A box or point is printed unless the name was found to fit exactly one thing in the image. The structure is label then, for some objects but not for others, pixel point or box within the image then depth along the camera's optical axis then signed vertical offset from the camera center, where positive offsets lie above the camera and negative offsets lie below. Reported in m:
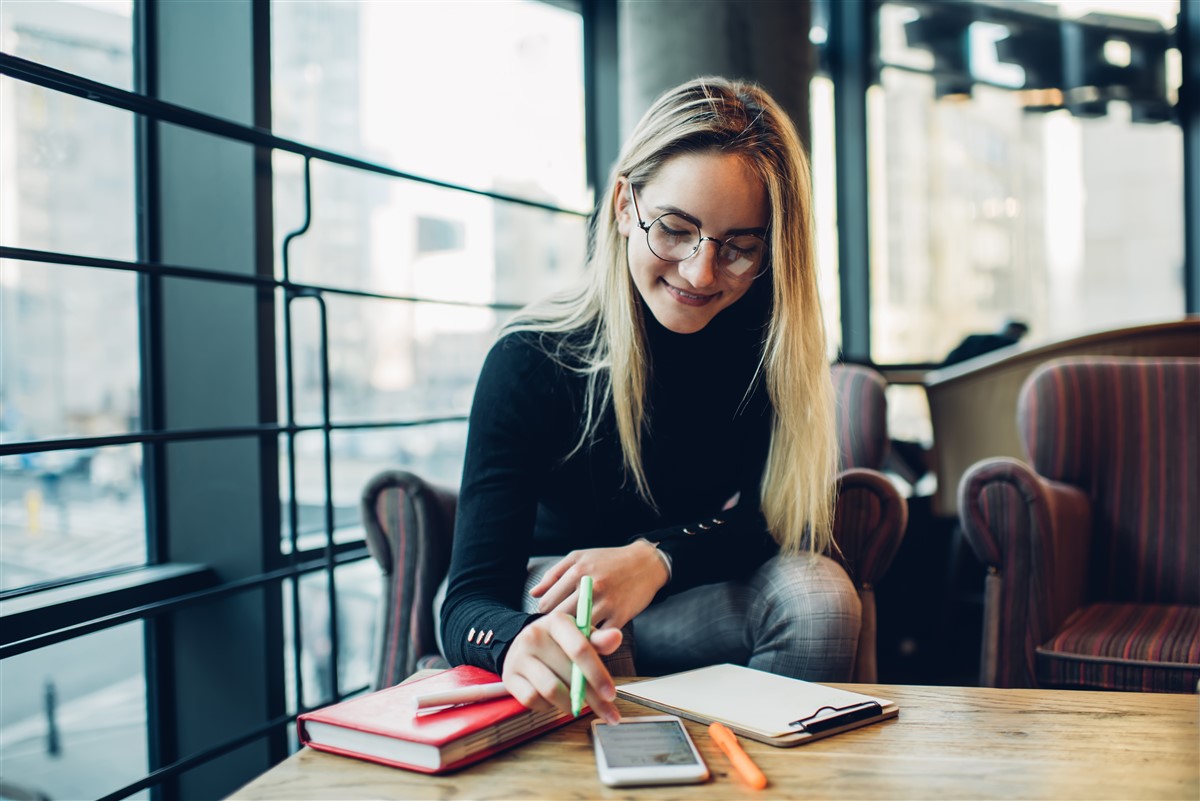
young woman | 1.15 -0.05
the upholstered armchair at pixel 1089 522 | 1.59 -0.27
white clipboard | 0.84 -0.31
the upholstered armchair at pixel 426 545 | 1.48 -0.25
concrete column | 2.53 +0.98
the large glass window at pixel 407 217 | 2.12 +0.49
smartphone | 0.74 -0.31
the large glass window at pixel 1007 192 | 4.09 +0.88
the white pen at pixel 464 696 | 0.83 -0.28
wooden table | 0.73 -0.32
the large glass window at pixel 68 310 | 1.53 +0.17
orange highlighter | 0.73 -0.31
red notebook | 0.76 -0.29
